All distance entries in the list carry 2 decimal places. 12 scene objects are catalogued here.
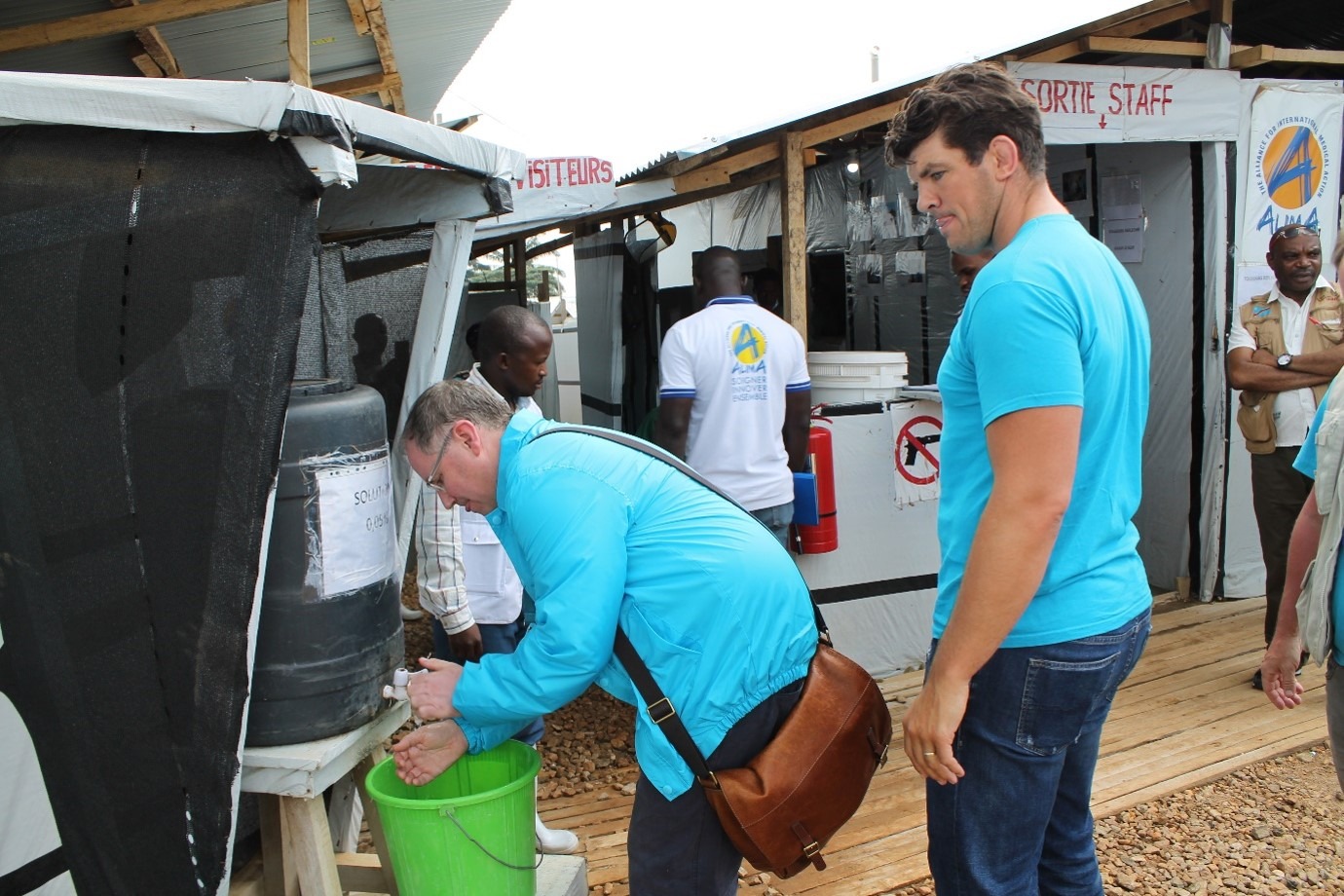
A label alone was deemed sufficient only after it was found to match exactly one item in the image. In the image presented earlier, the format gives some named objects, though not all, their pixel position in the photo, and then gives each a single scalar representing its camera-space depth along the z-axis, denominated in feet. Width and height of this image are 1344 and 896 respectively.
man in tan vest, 15.65
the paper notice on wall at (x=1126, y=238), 20.81
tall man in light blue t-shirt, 5.61
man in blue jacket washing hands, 6.46
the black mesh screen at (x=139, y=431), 5.97
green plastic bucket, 6.88
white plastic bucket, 17.04
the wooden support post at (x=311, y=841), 6.95
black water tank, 6.54
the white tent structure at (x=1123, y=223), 17.34
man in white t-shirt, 14.43
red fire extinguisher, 16.10
